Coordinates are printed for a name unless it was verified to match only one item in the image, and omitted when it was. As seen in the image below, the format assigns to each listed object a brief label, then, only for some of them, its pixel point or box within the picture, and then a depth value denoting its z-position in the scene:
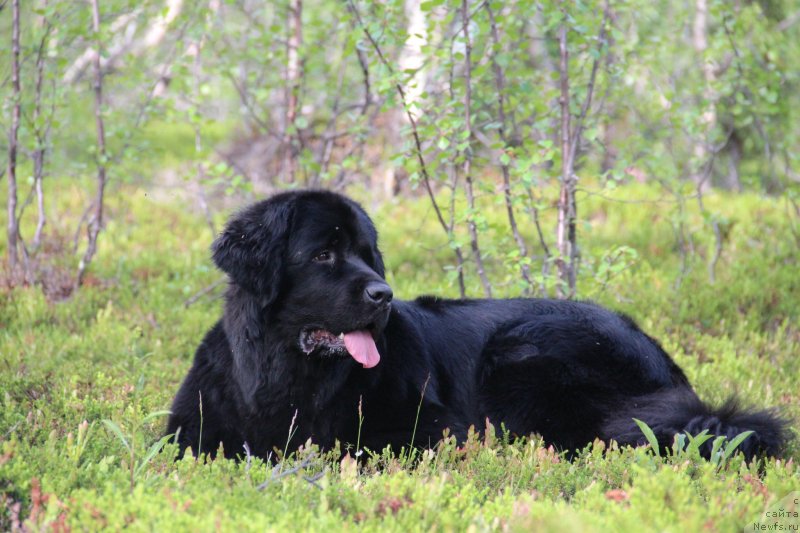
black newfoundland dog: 7.78
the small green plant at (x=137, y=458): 5.86
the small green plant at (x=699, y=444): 7.10
